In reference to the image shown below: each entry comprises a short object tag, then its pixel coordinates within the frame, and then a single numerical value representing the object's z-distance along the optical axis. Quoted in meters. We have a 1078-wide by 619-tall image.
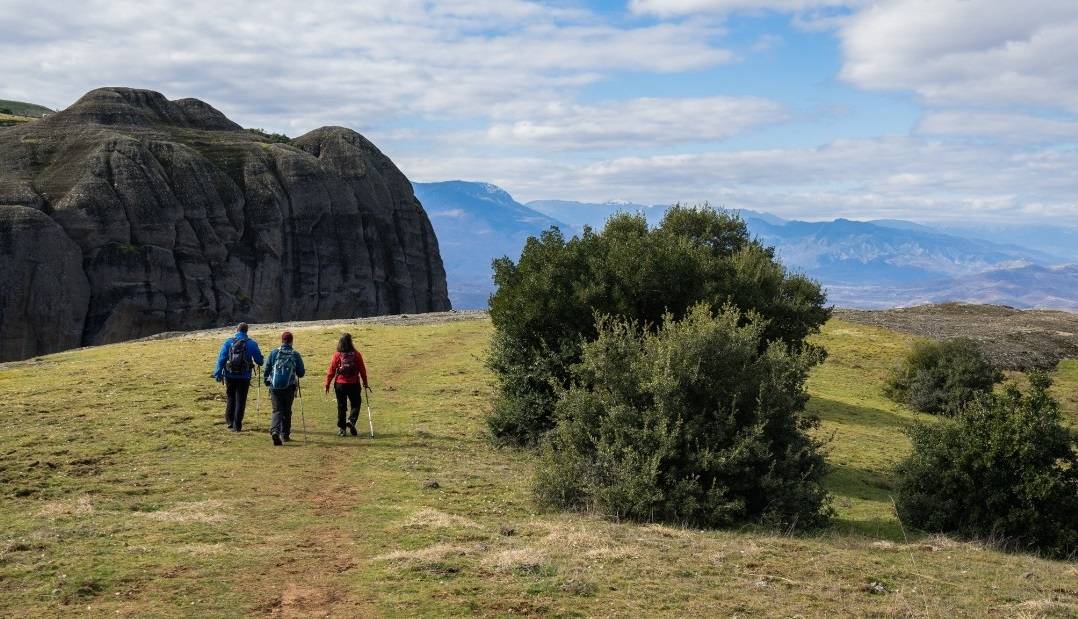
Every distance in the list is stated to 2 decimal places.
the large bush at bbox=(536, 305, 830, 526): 16.08
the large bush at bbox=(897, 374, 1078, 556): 17.17
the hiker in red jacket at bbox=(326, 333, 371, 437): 23.11
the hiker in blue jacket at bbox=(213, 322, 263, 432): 22.34
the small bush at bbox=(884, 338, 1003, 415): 41.91
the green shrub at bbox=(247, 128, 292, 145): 120.57
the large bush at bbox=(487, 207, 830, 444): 24.28
